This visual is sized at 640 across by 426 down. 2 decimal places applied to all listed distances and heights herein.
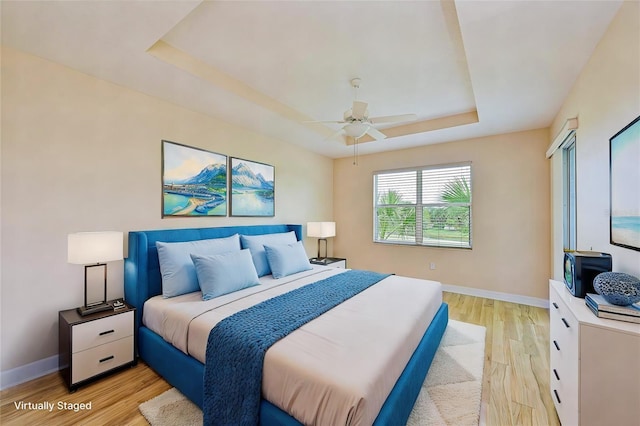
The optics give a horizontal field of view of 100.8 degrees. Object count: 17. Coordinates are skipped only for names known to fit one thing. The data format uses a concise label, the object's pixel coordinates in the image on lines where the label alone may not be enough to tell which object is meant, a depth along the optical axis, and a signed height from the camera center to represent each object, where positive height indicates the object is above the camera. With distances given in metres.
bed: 1.36 -0.95
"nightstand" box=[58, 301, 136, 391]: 1.97 -1.04
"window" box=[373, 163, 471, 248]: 4.39 +0.14
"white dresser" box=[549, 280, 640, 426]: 1.18 -0.74
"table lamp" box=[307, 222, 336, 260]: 4.68 -0.28
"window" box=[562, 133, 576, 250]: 2.90 +0.23
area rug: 1.70 -1.32
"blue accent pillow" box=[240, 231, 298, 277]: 3.19 -0.43
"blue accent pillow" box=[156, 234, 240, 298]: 2.44 -0.52
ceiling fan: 2.55 +0.96
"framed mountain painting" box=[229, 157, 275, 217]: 3.62 +0.36
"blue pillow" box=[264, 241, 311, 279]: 3.14 -0.57
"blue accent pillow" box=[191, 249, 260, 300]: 2.38 -0.57
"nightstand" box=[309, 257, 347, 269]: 4.47 -0.83
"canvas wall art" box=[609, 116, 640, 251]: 1.42 +0.16
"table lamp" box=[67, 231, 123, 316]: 2.04 -0.36
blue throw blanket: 1.44 -0.83
